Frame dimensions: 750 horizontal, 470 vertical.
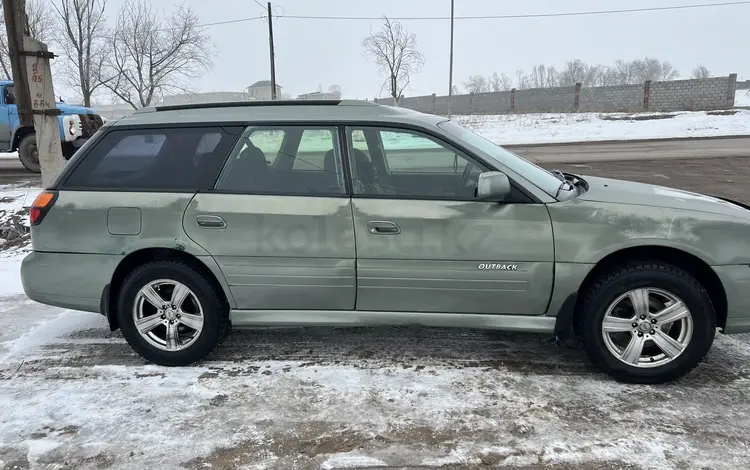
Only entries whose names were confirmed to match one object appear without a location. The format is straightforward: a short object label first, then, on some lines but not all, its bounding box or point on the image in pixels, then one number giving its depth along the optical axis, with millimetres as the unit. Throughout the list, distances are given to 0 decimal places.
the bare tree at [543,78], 108500
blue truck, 12422
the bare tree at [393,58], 34594
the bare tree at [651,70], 100494
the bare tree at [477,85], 107925
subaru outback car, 3193
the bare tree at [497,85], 102712
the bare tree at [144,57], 25283
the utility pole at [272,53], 26903
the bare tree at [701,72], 101731
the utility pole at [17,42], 6258
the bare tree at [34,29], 22875
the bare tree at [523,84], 102688
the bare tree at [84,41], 22344
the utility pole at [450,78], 25312
